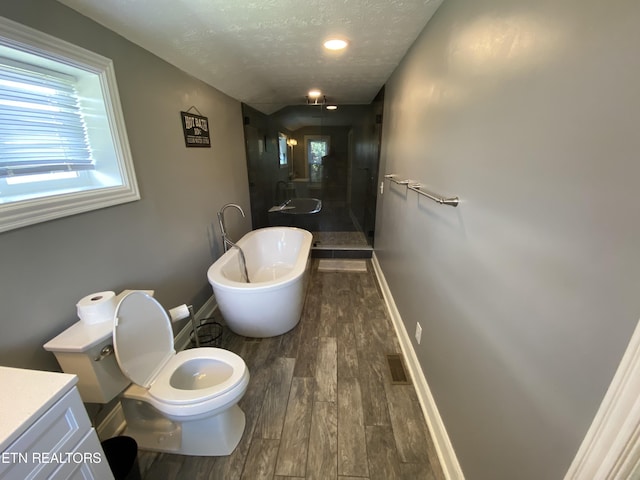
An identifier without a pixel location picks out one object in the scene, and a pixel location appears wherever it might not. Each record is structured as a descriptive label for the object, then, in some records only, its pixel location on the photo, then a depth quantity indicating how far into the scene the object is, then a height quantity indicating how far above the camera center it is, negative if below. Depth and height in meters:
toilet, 1.19 -1.12
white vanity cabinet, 0.65 -0.72
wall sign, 2.20 +0.19
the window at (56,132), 1.09 +0.08
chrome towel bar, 1.22 -0.19
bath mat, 3.62 -1.49
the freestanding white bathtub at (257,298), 2.03 -1.11
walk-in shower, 3.95 -0.25
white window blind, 1.10 +0.11
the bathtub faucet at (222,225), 2.59 -0.69
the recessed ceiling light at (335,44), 1.83 +0.77
